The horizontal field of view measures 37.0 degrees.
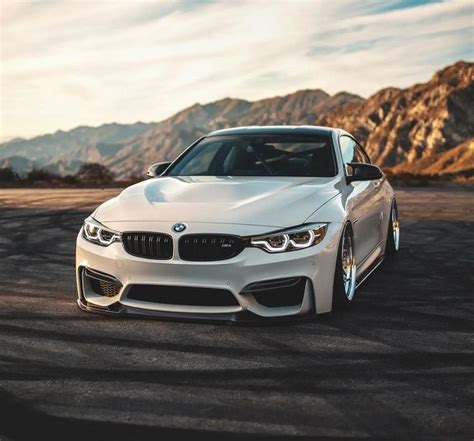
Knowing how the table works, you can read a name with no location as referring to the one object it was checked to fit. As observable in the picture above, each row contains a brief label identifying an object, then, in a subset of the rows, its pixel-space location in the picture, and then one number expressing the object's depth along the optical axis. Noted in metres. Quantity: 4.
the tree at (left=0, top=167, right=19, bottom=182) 29.36
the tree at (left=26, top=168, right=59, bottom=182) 29.90
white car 4.77
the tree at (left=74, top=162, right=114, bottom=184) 50.81
